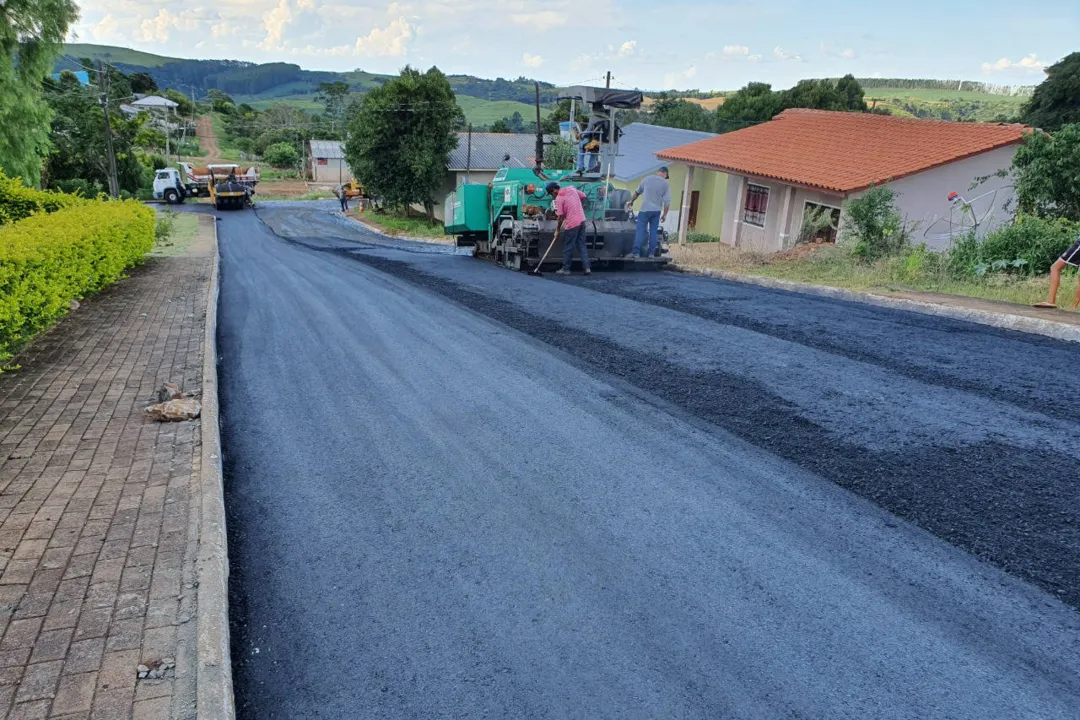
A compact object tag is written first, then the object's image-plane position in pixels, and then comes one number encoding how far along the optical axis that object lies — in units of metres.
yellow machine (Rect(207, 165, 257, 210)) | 38.94
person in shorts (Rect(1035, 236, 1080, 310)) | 8.55
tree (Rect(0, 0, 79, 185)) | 19.45
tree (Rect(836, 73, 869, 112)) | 47.72
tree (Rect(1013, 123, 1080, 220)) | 12.44
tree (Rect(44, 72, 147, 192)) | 39.25
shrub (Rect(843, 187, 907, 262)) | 13.64
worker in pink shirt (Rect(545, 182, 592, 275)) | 12.84
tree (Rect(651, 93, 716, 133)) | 54.21
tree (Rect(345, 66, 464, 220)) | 32.62
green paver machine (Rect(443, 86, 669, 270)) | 13.91
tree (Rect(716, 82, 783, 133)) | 48.69
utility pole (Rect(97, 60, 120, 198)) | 34.92
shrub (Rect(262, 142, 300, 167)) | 70.94
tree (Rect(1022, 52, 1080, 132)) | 29.32
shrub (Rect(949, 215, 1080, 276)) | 11.01
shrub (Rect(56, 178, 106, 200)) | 36.90
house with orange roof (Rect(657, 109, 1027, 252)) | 17.52
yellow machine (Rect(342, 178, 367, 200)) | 45.83
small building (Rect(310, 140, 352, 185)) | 67.88
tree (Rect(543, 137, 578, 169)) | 32.16
